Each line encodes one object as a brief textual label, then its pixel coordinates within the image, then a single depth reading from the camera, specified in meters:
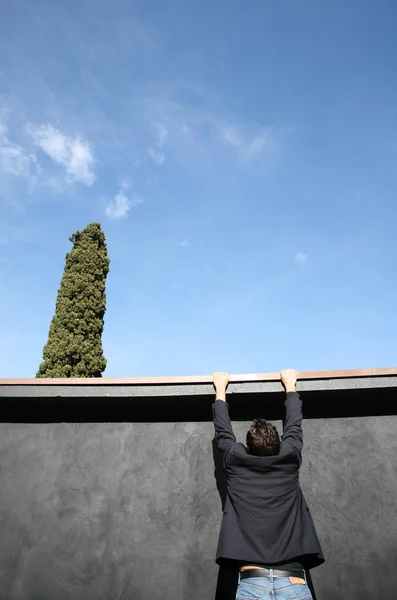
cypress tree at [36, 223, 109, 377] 11.49
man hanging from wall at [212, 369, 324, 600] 2.40
